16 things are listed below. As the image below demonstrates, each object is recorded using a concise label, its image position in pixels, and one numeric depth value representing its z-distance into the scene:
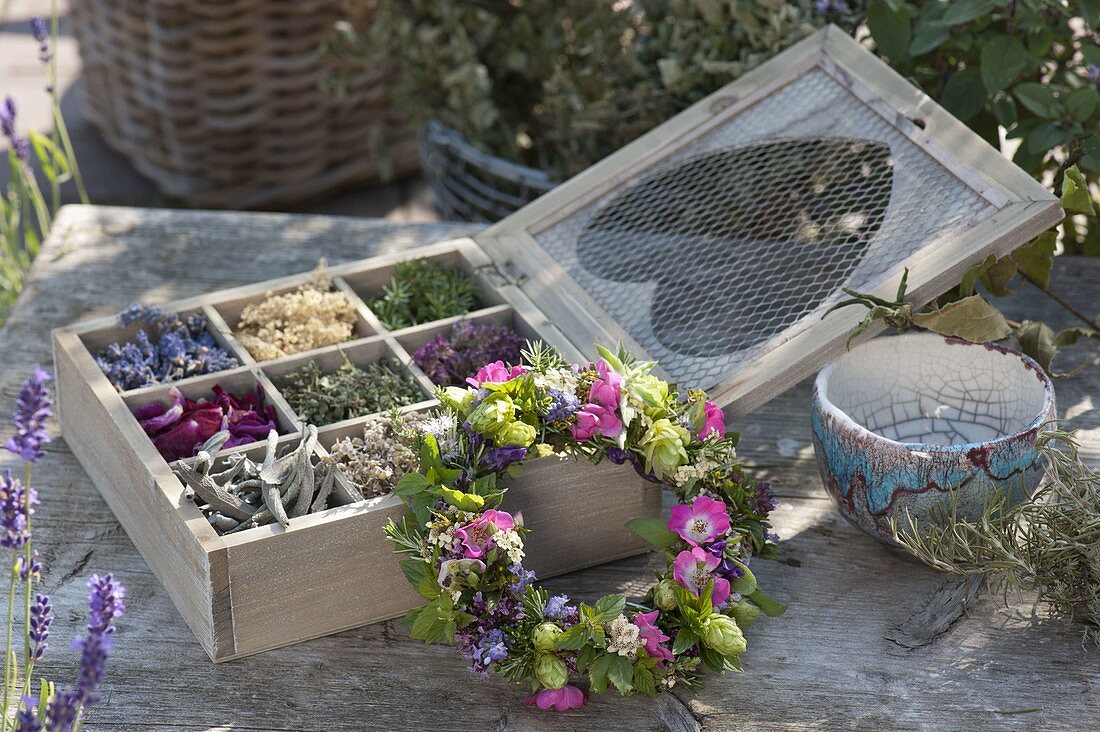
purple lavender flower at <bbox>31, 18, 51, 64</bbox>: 1.77
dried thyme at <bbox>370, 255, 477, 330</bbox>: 1.71
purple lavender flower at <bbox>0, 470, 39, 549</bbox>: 1.37
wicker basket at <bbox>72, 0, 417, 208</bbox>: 2.37
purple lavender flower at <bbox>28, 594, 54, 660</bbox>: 1.39
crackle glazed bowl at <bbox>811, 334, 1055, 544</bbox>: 1.53
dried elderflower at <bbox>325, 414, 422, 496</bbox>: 1.54
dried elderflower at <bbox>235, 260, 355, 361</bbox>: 1.67
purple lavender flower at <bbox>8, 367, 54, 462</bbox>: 1.37
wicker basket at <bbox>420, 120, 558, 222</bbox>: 2.03
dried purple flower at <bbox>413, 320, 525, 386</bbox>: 1.64
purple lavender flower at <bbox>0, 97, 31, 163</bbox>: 1.77
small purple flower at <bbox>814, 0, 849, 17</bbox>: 1.83
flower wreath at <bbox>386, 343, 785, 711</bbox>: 1.48
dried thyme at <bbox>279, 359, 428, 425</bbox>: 1.62
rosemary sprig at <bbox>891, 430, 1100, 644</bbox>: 1.52
